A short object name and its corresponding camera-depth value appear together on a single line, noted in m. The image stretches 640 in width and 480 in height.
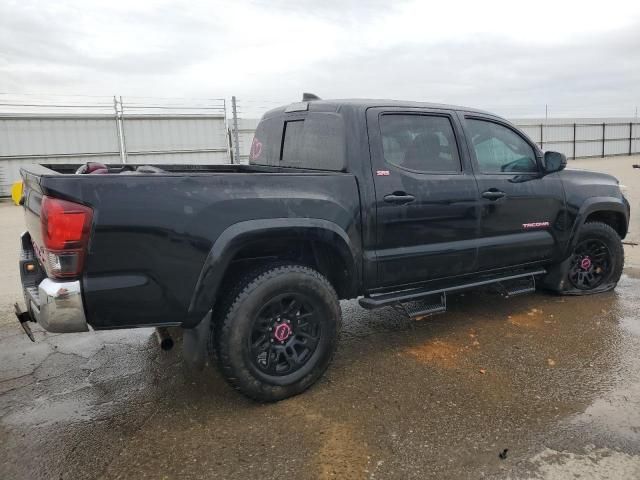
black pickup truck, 2.58
